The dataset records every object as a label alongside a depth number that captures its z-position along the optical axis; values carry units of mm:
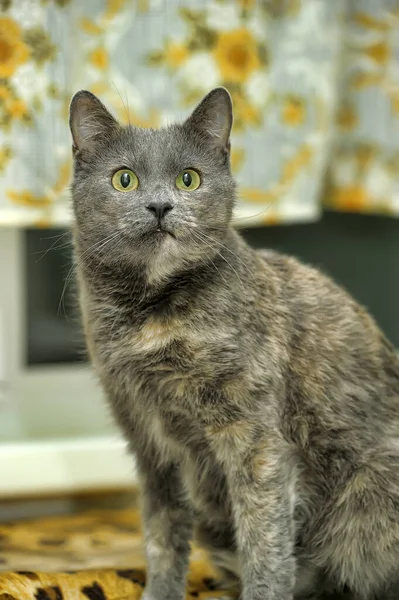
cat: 1120
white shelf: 1658
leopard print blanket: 1276
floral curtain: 1574
